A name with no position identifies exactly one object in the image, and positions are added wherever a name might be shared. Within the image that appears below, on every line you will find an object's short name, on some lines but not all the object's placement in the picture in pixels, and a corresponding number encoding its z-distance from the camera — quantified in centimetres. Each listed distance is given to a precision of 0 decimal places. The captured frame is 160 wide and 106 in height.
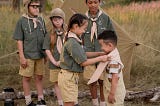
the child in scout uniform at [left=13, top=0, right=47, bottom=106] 474
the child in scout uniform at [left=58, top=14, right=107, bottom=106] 377
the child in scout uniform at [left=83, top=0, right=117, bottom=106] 472
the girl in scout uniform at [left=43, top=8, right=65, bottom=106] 453
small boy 368
